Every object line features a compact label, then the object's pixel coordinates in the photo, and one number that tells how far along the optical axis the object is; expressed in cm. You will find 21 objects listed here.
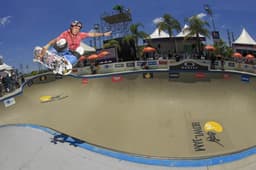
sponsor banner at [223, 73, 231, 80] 1480
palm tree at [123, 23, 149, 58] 2775
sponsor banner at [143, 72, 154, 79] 1554
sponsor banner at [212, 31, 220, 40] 3008
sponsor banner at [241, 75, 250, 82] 1431
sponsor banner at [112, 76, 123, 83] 1568
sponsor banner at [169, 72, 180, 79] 1535
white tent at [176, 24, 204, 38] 2981
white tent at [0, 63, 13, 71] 1912
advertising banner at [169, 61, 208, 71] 1551
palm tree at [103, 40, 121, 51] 2669
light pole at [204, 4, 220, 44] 3006
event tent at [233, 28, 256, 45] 3331
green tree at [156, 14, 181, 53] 2848
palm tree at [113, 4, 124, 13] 3221
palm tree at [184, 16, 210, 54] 2725
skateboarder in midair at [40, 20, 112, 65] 774
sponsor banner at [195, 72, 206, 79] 1512
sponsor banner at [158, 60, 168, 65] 1675
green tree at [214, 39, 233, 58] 4425
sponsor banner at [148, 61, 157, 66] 1705
